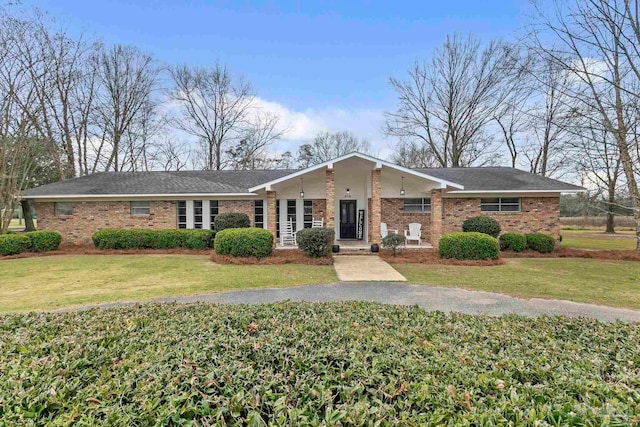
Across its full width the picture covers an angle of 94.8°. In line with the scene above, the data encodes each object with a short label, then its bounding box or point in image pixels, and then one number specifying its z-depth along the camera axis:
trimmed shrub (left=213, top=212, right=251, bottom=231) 13.73
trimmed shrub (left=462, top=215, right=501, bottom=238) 12.92
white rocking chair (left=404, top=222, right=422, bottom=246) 13.31
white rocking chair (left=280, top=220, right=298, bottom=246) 14.25
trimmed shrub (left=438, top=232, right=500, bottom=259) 10.53
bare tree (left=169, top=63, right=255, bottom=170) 26.22
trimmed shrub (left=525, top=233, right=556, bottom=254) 12.52
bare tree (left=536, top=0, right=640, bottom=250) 9.01
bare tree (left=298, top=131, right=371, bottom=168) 32.59
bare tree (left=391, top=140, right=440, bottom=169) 30.50
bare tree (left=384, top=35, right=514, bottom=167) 22.83
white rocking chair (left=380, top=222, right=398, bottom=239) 13.14
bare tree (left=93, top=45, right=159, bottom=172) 22.89
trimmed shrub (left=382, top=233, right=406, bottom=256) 11.57
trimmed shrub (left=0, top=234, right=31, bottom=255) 12.20
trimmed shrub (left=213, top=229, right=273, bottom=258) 10.87
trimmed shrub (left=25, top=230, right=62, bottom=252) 12.94
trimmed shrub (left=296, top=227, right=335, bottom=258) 10.80
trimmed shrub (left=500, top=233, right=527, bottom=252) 12.58
